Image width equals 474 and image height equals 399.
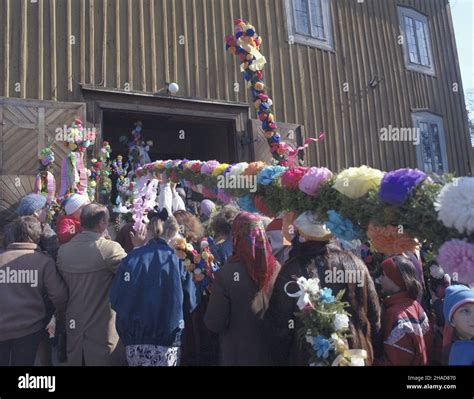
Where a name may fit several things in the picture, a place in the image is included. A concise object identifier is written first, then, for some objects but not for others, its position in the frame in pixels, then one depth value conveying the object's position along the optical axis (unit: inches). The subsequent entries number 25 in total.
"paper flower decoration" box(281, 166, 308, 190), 106.8
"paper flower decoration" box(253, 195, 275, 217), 122.6
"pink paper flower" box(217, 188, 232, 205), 145.1
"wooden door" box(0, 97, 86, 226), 253.8
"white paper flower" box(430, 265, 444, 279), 153.6
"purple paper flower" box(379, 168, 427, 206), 80.0
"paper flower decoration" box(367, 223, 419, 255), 82.9
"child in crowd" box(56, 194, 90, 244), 155.9
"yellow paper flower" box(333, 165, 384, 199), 87.7
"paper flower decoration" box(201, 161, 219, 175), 161.2
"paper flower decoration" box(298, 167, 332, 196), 99.9
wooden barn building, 275.0
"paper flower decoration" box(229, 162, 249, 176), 134.7
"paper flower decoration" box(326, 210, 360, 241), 90.5
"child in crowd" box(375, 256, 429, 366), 103.7
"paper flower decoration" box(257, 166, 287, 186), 118.9
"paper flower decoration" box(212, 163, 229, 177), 152.7
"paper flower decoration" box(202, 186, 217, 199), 167.5
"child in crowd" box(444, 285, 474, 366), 93.7
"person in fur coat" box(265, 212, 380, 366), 99.3
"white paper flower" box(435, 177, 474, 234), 69.8
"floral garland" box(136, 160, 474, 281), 72.4
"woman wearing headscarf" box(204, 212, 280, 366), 108.3
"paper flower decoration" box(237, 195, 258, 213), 128.5
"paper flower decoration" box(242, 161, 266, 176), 127.3
